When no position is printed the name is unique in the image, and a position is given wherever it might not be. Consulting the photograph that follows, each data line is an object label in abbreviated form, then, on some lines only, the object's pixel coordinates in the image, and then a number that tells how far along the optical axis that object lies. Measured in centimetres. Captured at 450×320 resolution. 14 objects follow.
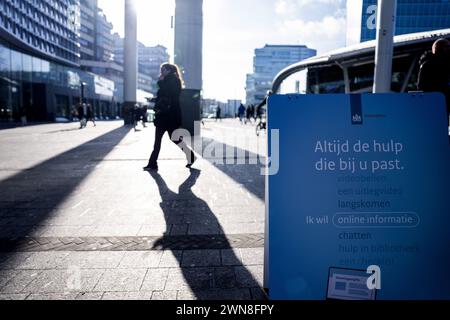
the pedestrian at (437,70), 426
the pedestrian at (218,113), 4564
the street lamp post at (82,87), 4703
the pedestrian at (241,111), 3571
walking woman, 693
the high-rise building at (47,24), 5666
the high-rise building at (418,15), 8969
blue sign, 211
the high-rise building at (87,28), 10038
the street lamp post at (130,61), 2817
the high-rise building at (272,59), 16625
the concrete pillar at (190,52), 1633
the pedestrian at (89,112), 3009
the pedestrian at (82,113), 2503
